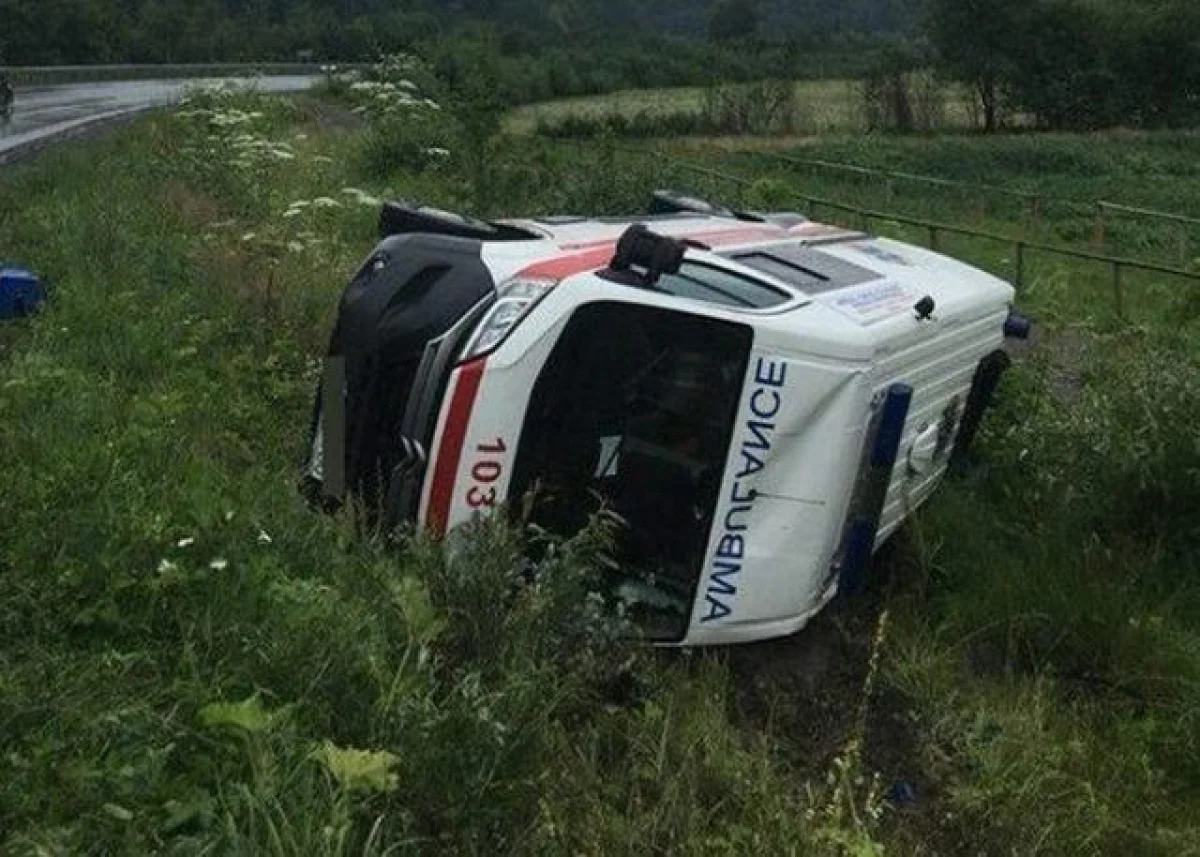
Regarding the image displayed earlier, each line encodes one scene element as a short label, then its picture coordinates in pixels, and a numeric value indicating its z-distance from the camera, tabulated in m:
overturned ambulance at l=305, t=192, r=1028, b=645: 4.89
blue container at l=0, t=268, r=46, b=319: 7.71
